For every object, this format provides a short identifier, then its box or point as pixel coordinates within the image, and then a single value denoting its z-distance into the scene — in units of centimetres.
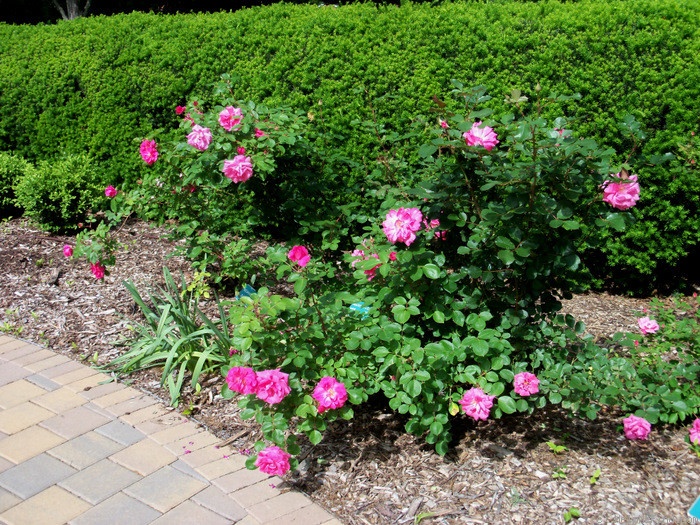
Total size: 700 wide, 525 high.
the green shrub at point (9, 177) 579
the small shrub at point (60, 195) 524
